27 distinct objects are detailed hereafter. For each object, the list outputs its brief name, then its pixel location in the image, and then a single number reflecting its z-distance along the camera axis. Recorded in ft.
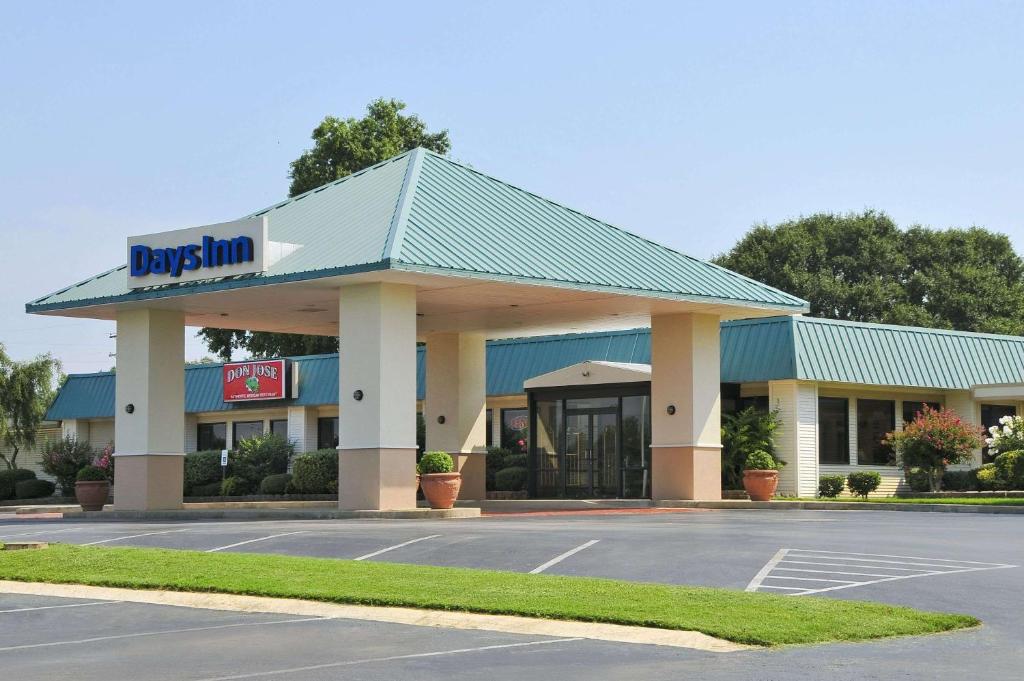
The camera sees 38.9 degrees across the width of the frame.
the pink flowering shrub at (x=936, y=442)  121.80
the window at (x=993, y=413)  135.95
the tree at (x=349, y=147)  187.73
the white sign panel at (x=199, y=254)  94.53
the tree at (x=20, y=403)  184.85
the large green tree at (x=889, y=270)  222.07
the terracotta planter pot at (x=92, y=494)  117.39
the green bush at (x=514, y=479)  133.59
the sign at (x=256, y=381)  155.12
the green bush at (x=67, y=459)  157.28
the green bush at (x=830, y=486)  123.13
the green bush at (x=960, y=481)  127.75
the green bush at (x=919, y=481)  126.52
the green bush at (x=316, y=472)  141.08
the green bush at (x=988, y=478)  123.85
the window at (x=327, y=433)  155.74
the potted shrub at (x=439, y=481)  95.20
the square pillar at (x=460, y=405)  122.21
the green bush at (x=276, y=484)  147.54
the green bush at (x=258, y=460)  152.87
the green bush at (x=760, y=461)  112.78
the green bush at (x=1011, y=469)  120.57
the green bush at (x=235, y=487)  151.43
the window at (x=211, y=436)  168.45
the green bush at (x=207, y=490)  154.51
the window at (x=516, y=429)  139.64
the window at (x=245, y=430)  164.66
